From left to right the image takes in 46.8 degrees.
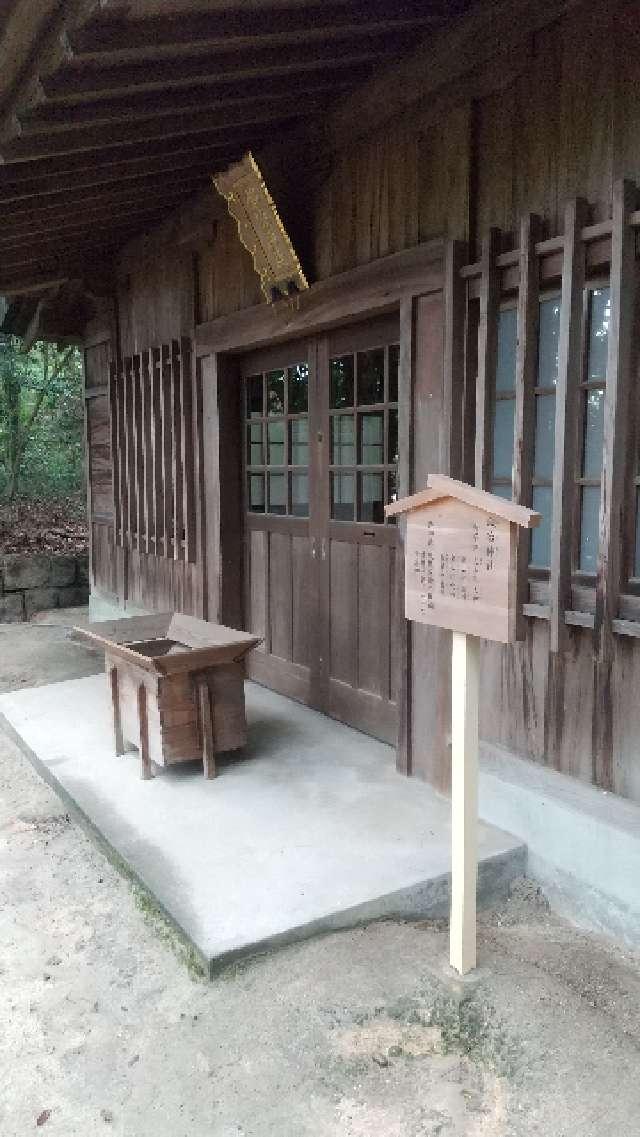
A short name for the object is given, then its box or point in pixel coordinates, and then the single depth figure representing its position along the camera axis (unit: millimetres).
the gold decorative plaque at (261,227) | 3639
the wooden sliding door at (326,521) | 3816
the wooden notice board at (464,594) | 1946
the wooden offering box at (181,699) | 3305
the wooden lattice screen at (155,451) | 5262
